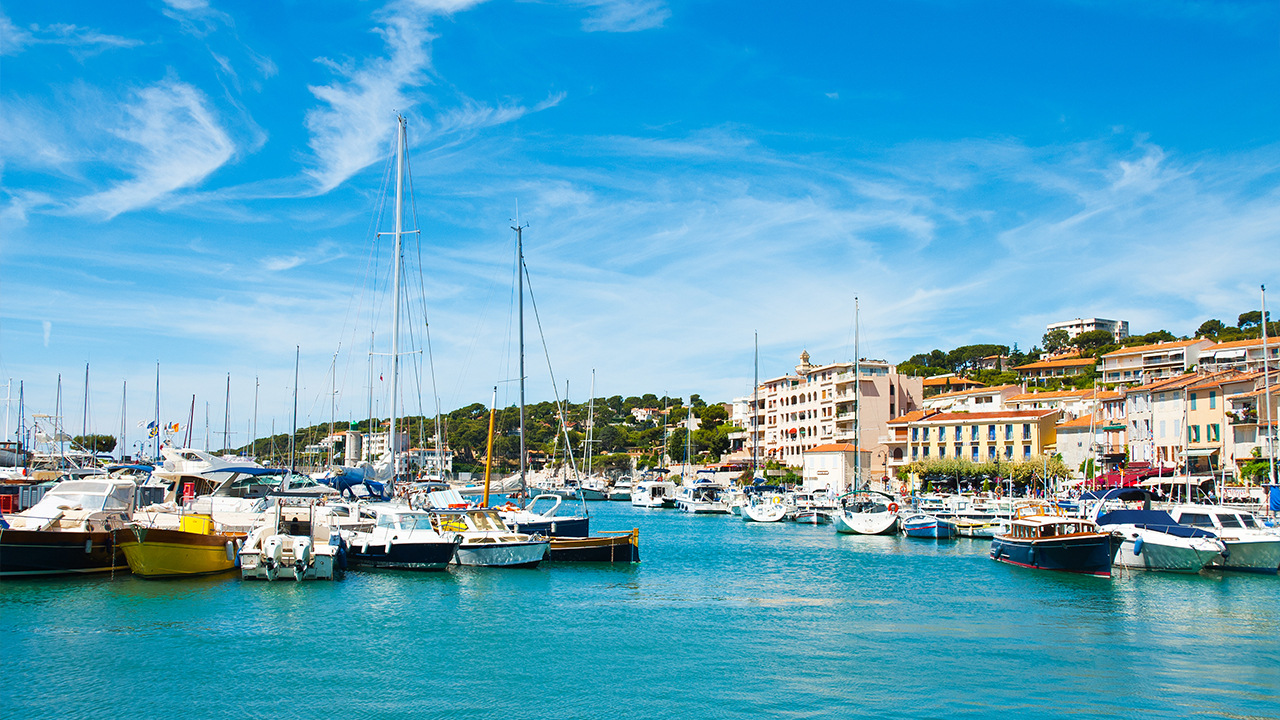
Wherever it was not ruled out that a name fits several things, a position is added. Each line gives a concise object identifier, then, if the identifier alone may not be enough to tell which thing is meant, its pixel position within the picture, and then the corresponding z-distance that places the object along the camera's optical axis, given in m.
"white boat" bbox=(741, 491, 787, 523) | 71.81
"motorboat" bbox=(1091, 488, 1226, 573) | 36.22
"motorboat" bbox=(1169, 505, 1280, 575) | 36.34
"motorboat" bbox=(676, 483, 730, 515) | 89.50
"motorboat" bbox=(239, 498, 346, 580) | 31.62
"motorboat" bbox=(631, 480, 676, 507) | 102.81
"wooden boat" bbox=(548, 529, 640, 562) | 38.84
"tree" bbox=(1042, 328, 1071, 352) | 186.91
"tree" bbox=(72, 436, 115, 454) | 116.56
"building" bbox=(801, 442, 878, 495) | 100.12
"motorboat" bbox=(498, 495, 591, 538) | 40.81
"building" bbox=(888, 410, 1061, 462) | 90.62
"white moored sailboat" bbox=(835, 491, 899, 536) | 58.00
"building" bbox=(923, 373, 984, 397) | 129.62
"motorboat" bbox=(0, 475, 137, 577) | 29.77
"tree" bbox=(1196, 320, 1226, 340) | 157.12
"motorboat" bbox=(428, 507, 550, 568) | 35.72
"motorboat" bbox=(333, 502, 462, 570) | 34.81
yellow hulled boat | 30.81
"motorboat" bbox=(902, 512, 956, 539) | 55.28
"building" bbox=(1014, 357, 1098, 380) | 136.50
